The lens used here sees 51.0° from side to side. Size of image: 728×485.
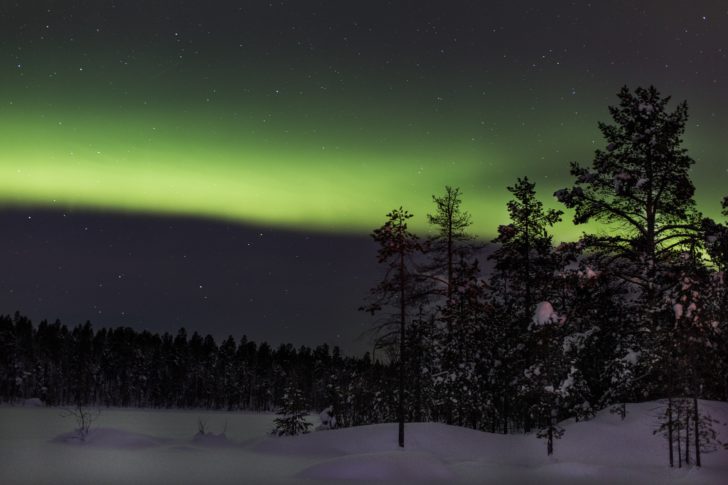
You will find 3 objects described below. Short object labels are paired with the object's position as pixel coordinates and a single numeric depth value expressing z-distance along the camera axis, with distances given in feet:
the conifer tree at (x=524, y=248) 126.62
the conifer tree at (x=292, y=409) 143.23
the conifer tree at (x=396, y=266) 111.55
